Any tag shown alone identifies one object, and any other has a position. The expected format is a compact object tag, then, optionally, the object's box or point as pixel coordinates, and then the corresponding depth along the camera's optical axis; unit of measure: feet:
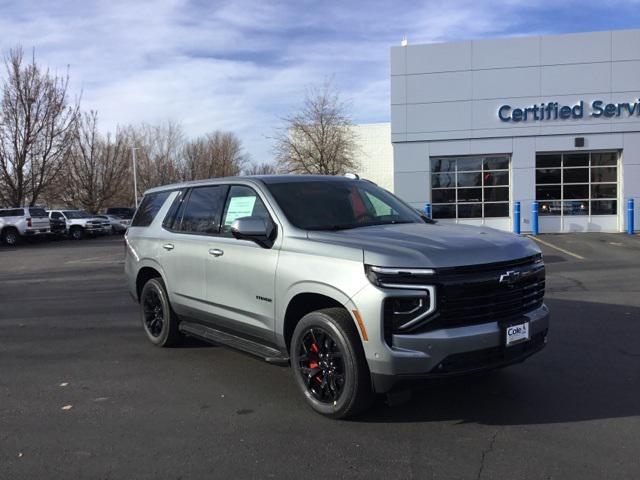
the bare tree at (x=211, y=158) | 193.36
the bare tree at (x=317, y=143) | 118.42
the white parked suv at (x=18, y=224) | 89.92
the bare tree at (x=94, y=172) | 149.59
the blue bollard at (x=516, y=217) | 73.96
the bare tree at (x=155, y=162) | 186.60
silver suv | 12.78
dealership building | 73.56
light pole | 160.02
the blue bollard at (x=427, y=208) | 74.02
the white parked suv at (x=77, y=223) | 105.70
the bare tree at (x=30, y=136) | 109.81
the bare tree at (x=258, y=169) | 198.29
